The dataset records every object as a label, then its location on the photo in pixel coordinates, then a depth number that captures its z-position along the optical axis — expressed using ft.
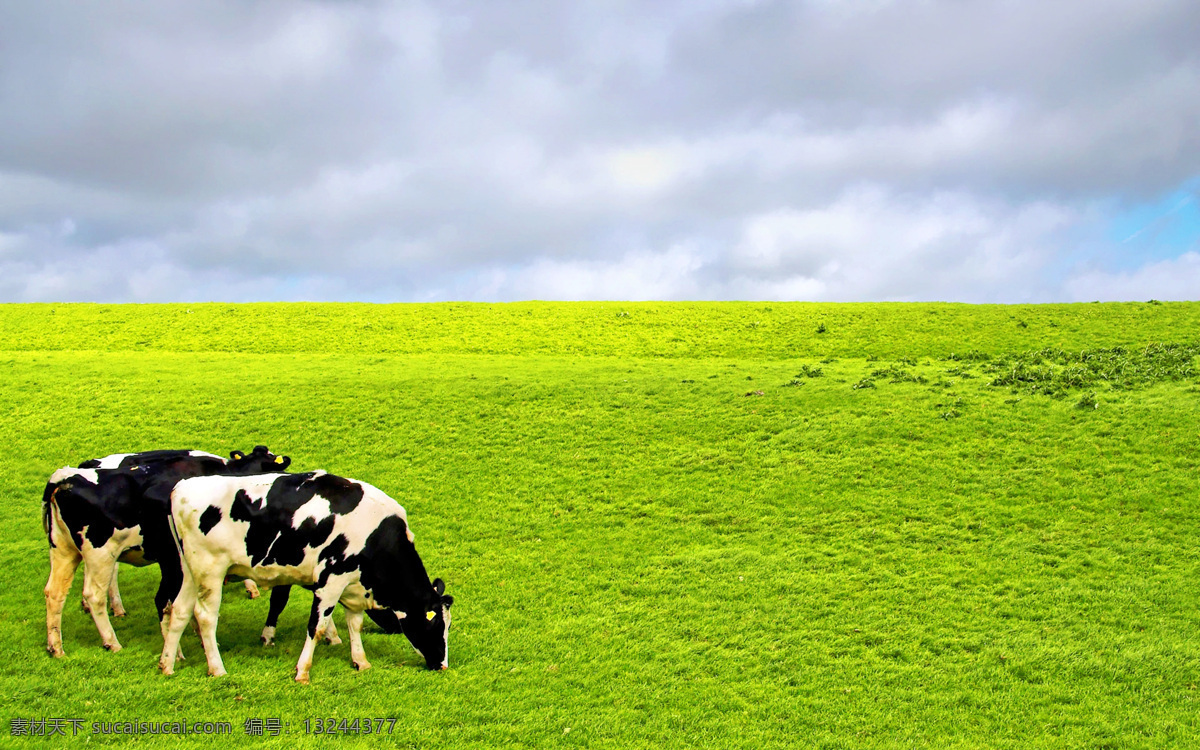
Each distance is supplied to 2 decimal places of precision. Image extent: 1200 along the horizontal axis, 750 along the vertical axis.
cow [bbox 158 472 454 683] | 31.45
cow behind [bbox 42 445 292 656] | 33.58
